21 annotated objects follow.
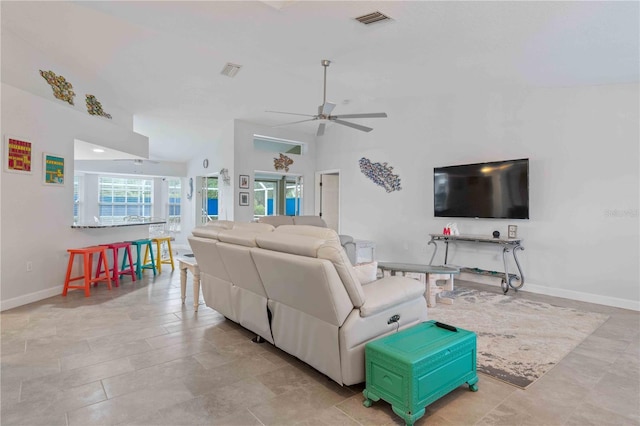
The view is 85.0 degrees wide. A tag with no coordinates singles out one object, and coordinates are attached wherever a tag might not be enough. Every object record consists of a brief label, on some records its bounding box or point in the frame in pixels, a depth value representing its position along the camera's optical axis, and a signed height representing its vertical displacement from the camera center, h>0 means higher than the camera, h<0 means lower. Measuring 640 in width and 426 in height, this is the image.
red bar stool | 4.64 -0.80
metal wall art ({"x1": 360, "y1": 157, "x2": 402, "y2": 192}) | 6.97 +0.75
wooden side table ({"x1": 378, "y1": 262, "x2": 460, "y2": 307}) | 4.15 -0.80
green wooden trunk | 1.87 -0.90
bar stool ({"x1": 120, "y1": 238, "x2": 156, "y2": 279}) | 5.84 -0.88
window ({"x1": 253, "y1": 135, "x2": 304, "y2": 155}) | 7.95 +1.54
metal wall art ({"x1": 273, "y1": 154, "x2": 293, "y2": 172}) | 8.10 +1.12
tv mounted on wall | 4.97 +0.33
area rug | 2.63 -1.16
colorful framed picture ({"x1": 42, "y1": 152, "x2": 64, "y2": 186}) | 4.54 +0.51
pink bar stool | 5.22 -0.87
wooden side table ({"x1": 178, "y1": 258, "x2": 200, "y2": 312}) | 3.96 -0.77
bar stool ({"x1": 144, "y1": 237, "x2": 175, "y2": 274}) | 6.33 -0.88
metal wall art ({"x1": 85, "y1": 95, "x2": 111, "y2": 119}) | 5.31 +1.58
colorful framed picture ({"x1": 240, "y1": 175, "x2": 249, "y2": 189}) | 7.41 +0.60
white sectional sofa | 2.14 -0.60
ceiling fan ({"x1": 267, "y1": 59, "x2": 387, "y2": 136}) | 4.55 +1.31
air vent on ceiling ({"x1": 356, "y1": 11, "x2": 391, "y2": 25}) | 3.30 +1.86
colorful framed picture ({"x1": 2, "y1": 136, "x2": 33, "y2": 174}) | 4.01 +0.62
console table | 4.93 -0.56
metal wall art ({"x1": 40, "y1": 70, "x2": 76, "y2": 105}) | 4.55 +1.66
